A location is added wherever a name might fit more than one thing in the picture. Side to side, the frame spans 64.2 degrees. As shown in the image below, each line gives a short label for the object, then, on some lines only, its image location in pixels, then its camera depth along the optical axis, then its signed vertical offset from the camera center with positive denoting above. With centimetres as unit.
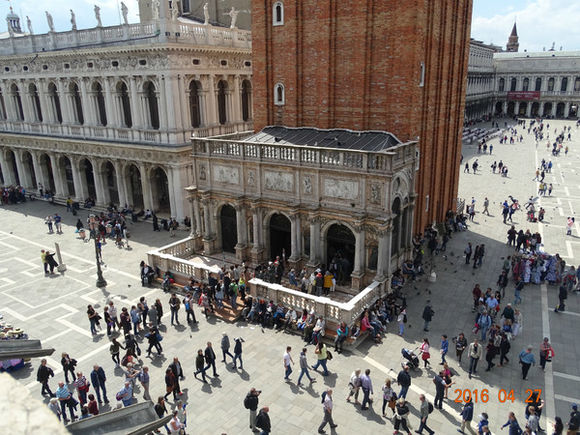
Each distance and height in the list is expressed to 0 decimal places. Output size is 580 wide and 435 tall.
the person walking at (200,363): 1627 -950
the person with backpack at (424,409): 1366 -944
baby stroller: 1698 -996
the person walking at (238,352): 1695 -959
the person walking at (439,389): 1473 -964
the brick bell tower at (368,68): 2334 +49
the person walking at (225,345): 1741 -954
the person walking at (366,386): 1476 -948
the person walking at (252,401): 1402 -933
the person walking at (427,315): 1922 -959
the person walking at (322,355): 1666 -957
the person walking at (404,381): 1490 -944
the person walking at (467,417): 1355 -972
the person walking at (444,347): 1711 -965
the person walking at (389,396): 1435 -960
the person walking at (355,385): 1501 -965
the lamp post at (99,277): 2451 -987
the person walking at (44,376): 1573 -952
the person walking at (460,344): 1714 -959
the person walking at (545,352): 1675 -974
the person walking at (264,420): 1323 -938
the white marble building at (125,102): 3341 -139
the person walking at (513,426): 1306 -958
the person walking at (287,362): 1631 -960
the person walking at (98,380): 1528 -940
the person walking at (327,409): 1387 -952
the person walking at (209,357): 1644 -941
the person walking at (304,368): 1599 -973
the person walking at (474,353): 1650 -954
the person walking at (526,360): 1603 -962
